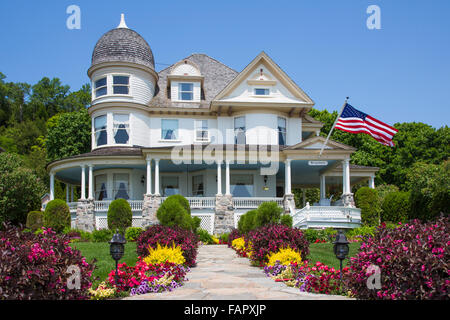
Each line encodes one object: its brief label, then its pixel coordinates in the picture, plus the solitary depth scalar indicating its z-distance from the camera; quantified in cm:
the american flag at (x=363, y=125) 1991
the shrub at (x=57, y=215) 2274
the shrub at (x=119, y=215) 2205
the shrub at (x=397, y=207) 2527
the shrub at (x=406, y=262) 594
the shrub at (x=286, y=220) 1661
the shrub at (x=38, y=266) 565
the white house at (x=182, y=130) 2469
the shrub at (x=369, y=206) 2428
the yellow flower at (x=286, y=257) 1044
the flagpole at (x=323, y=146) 2311
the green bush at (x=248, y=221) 1718
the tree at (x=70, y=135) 3972
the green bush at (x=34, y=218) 2778
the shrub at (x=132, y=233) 2022
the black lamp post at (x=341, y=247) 814
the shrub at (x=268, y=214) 1538
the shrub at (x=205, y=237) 2074
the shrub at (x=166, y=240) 1152
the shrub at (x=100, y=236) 2011
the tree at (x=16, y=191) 2989
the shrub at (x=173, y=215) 1541
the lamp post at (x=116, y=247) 816
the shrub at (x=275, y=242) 1145
